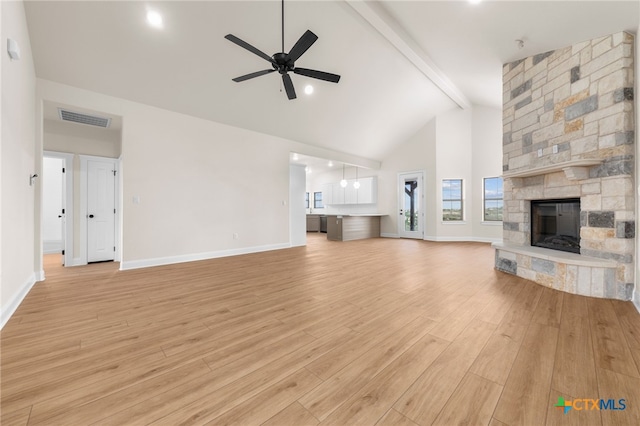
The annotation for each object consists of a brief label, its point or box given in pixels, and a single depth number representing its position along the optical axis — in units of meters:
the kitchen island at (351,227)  8.02
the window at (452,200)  7.63
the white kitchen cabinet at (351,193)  9.44
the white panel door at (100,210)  4.95
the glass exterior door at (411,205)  8.20
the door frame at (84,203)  4.83
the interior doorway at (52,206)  6.09
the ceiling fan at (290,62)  2.63
